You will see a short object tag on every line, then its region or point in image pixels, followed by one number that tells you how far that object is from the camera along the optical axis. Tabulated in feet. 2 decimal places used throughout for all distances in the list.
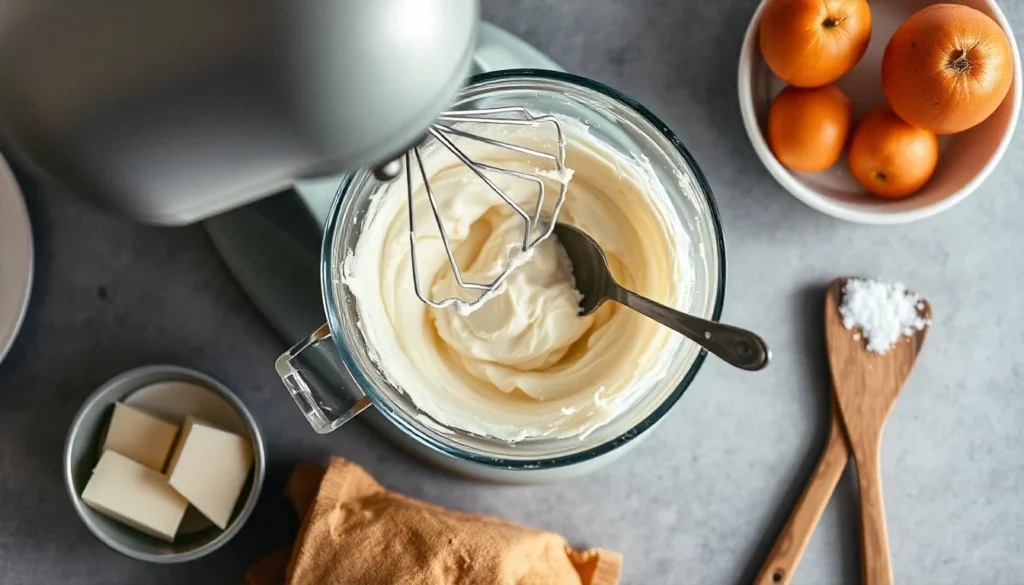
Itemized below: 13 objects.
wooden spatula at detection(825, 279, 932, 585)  2.79
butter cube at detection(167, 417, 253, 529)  2.60
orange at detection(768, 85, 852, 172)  2.59
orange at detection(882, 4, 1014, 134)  2.44
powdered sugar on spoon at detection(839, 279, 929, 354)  2.78
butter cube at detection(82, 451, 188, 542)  2.60
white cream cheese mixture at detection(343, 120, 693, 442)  2.27
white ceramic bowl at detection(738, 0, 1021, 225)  2.63
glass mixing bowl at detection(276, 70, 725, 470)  2.17
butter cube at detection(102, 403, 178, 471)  2.66
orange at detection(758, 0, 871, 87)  2.47
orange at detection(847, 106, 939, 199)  2.58
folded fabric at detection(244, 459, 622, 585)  2.52
